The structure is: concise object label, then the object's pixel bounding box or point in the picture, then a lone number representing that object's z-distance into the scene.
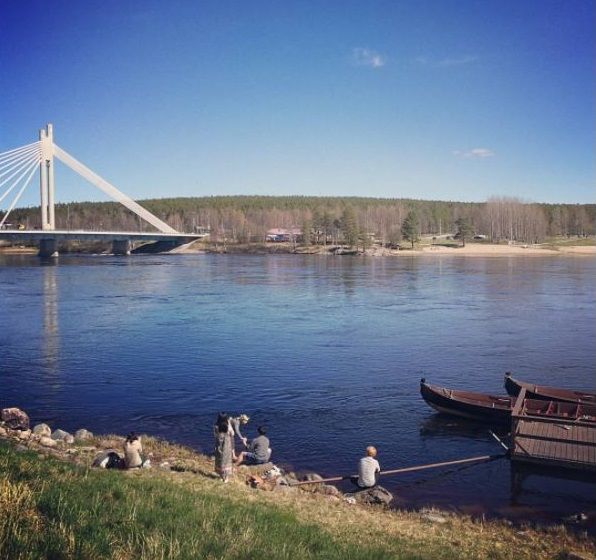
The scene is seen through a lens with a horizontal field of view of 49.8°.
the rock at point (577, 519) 12.96
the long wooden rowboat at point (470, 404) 18.70
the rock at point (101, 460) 13.05
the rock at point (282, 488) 12.84
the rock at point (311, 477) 14.41
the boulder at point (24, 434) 15.11
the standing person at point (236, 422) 14.10
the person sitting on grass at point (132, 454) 12.94
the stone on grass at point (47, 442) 14.91
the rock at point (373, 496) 13.43
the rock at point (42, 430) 16.30
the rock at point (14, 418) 17.33
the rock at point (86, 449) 14.79
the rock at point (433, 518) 12.30
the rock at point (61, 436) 16.17
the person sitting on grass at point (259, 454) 14.21
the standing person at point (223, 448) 12.55
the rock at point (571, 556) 10.32
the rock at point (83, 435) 16.57
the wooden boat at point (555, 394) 19.19
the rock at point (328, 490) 13.55
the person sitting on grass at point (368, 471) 13.94
